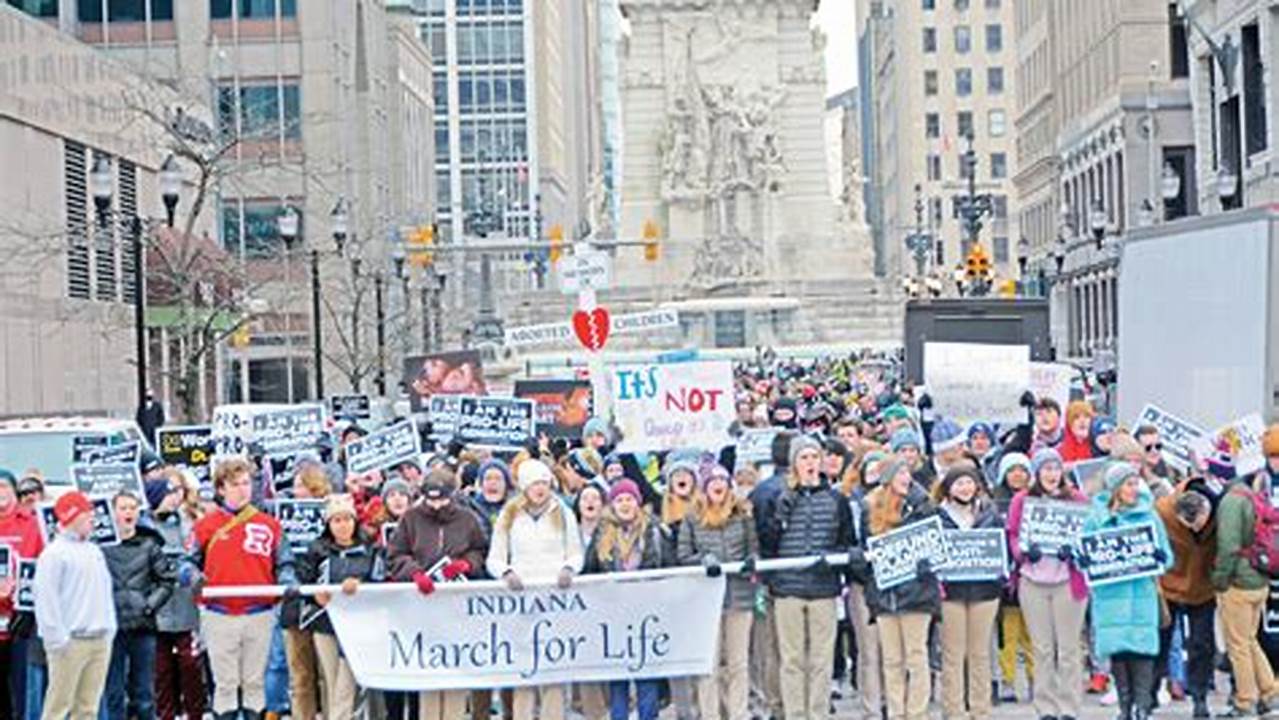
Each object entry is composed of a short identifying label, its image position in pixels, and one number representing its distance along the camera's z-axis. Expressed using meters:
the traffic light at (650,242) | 84.28
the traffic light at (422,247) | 77.51
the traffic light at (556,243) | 77.47
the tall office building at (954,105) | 162.75
